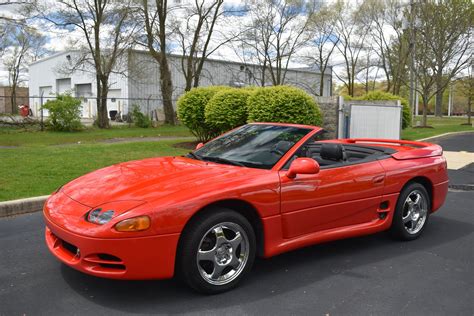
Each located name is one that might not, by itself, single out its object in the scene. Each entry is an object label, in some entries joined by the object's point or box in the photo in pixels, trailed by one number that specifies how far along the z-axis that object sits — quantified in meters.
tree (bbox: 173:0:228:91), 28.33
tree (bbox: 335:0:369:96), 41.25
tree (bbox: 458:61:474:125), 34.72
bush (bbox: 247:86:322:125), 11.88
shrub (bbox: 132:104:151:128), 25.58
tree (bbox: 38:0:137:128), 23.60
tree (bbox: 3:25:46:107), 53.46
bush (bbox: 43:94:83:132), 20.33
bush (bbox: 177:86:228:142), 13.98
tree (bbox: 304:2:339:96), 39.97
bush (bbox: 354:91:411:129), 18.36
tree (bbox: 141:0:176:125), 24.94
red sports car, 3.18
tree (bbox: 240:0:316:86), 37.55
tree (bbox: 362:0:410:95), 39.16
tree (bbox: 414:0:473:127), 27.78
